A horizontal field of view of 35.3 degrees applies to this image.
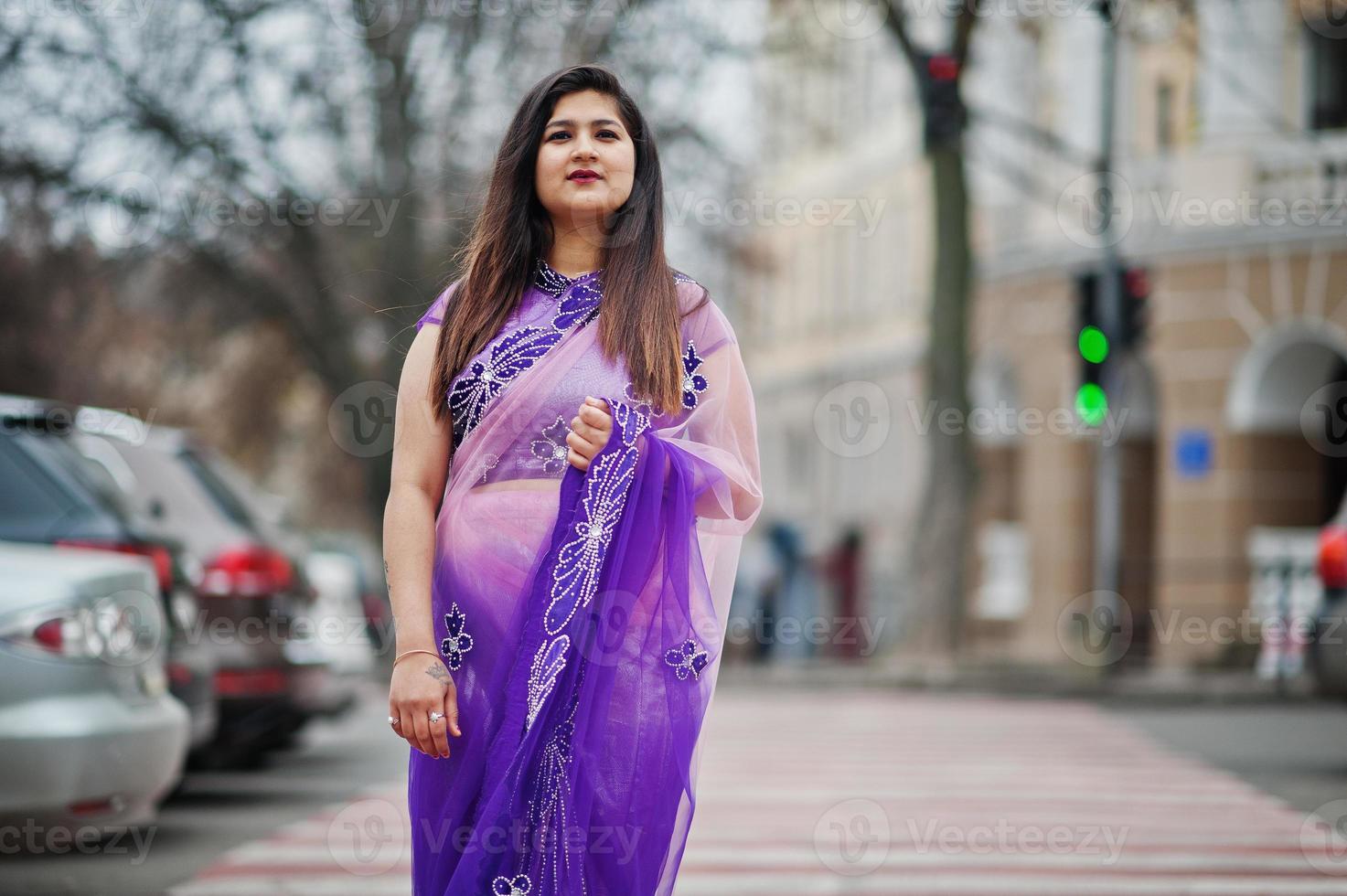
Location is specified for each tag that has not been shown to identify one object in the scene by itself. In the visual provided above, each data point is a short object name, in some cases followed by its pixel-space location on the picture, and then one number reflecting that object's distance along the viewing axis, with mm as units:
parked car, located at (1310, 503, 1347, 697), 11672
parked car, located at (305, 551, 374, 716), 12383
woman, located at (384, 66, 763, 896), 3760
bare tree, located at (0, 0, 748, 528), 21562
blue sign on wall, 25859
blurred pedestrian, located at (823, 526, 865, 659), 31234
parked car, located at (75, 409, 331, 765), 10375
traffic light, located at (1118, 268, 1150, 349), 18922
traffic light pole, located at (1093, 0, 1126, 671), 19172
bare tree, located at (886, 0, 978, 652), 21578
